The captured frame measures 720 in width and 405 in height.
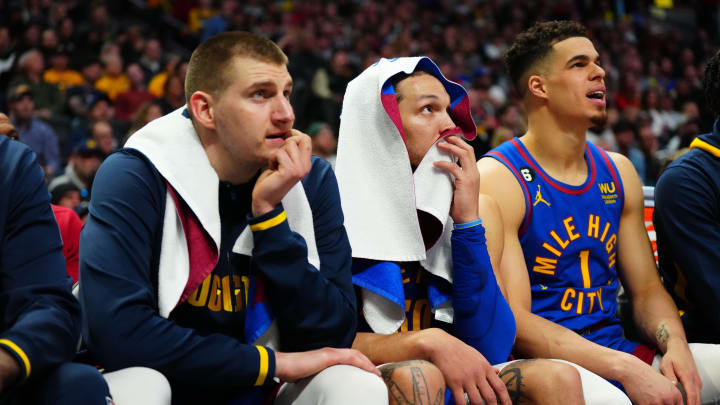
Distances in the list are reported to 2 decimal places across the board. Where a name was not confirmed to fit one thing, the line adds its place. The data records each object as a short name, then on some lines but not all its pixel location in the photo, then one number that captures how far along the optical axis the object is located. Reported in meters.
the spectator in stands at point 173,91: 15.39
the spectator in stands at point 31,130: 15.66
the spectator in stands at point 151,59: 20.95
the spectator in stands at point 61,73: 18.98
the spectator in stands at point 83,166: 13.11
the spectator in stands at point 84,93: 18.11
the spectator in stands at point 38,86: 17.62
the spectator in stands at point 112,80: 19.58
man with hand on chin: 4.38
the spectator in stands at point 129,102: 18.48
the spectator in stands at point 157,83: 19.48
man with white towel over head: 5.47
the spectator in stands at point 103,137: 15.00
